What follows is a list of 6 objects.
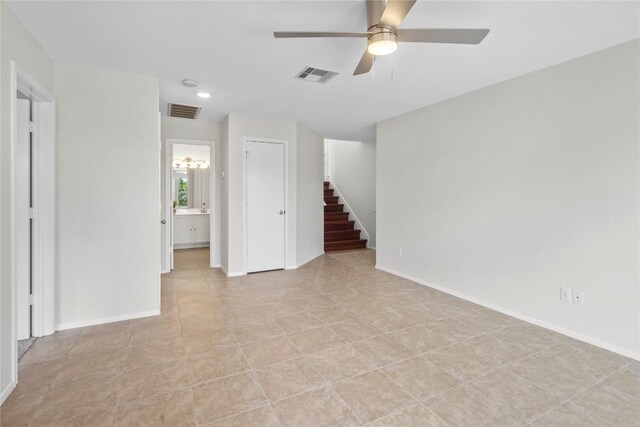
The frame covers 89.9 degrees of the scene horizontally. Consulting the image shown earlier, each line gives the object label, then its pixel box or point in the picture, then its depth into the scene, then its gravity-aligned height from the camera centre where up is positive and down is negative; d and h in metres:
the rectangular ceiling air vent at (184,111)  4.53 +1.57
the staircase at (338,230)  7.35 -0.35
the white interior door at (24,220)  2.76 -0.03
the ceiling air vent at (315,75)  3.20 +1.46
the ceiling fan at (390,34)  1.86 +1.10
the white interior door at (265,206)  5.10 +0.16
